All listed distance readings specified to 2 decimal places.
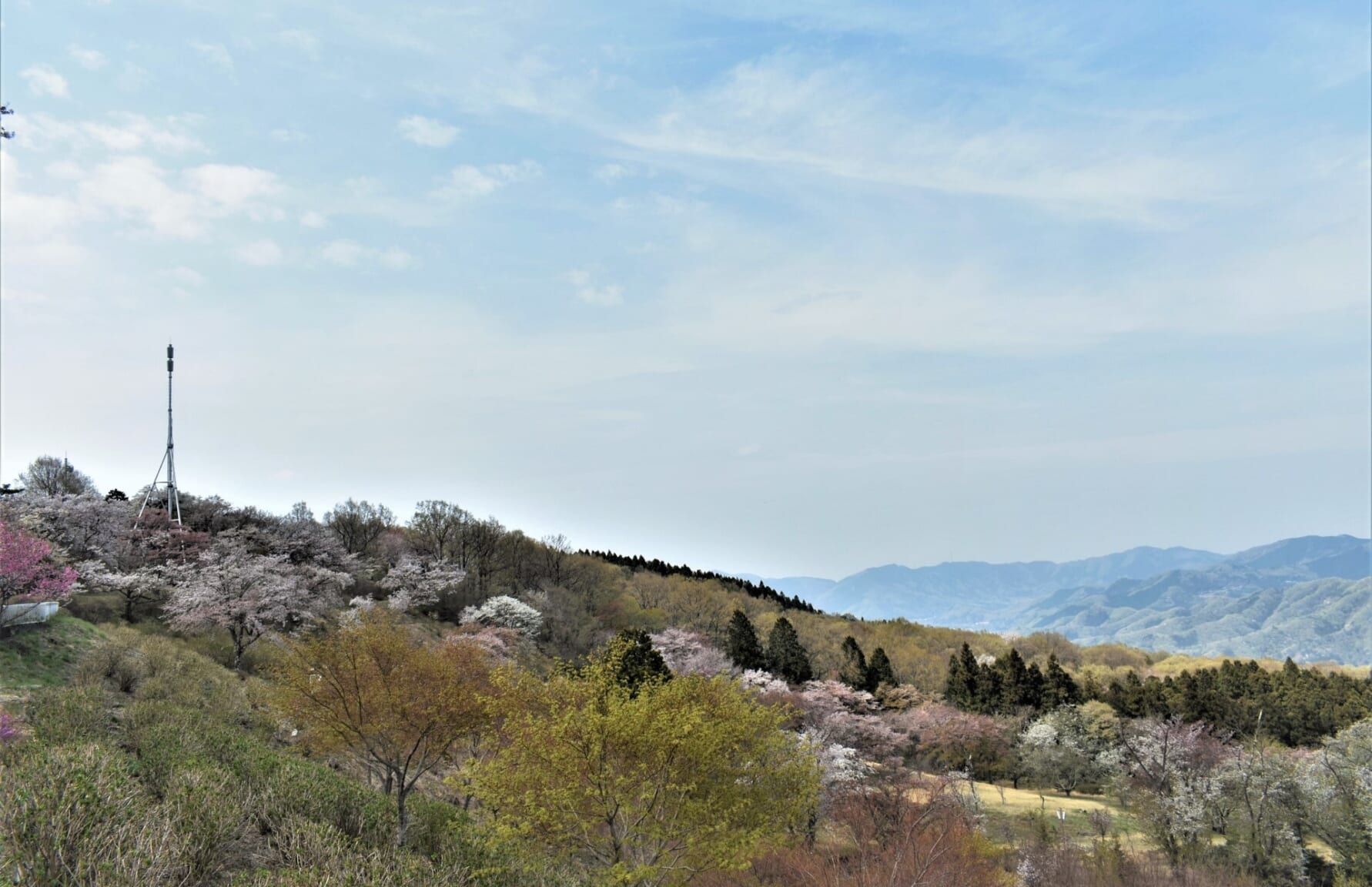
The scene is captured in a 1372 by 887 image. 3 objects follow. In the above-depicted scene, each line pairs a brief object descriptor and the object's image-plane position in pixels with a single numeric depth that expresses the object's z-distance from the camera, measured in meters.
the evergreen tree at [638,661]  33.84
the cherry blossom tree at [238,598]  31.59
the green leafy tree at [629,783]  15.52
